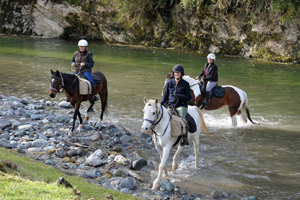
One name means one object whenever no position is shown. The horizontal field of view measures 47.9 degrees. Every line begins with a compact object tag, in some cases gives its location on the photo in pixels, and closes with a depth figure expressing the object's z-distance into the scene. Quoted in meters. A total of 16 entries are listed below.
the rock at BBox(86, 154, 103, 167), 9.12
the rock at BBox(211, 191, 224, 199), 8.00
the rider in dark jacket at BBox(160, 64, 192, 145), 8.44
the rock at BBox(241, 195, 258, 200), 7.86
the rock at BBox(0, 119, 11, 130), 11.17
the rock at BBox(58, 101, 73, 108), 15.23
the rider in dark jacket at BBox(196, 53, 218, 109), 13.05
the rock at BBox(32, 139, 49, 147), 10.11
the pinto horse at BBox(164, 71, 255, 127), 13.93
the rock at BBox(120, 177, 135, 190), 7.98
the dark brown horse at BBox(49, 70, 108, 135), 11.34
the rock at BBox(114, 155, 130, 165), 9.45
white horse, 7.40
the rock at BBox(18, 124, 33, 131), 11.22
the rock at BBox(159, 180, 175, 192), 8.14
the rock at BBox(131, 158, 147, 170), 9.36
